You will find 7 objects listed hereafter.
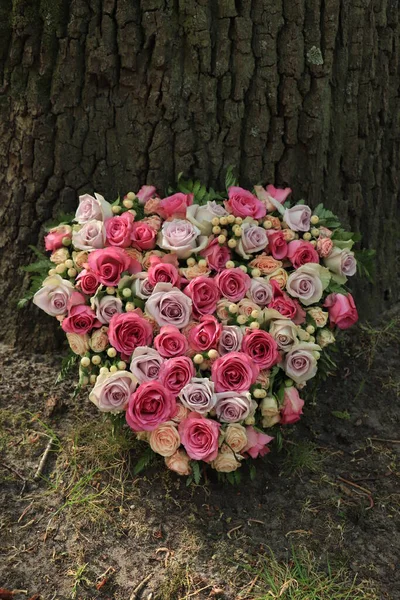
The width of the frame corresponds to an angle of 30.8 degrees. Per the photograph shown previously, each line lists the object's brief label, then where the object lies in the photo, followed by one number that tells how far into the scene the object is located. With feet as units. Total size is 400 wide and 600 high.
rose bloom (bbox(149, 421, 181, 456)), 8.27
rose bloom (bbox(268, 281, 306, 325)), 8.89
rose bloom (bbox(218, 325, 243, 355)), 8.52
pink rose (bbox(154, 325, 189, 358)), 8.38
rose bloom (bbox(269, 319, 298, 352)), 8.68
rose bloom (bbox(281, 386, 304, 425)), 8.72
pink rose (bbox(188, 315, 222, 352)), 8.45
